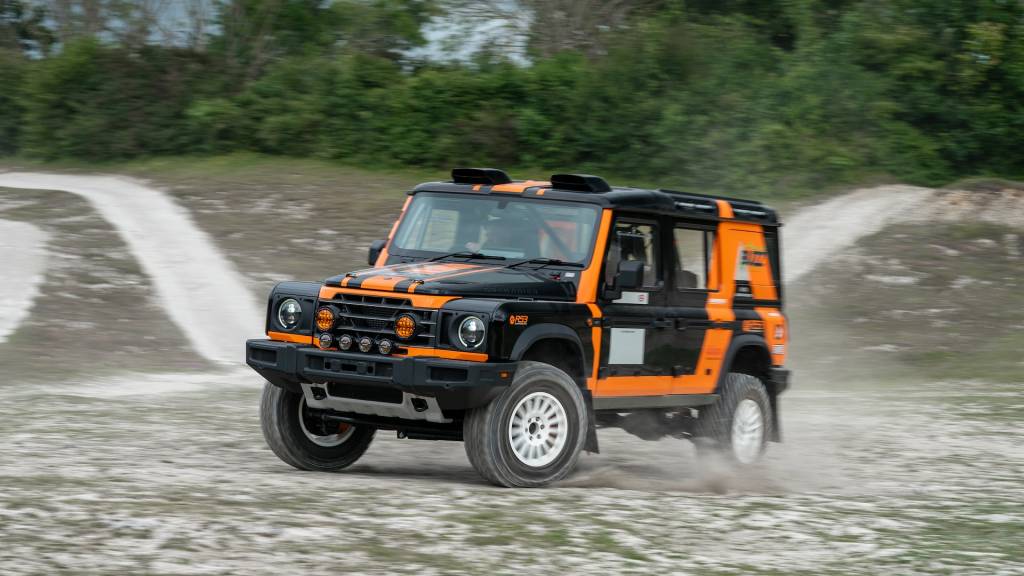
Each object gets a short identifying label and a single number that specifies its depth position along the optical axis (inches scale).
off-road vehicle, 665.0
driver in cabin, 753.8
